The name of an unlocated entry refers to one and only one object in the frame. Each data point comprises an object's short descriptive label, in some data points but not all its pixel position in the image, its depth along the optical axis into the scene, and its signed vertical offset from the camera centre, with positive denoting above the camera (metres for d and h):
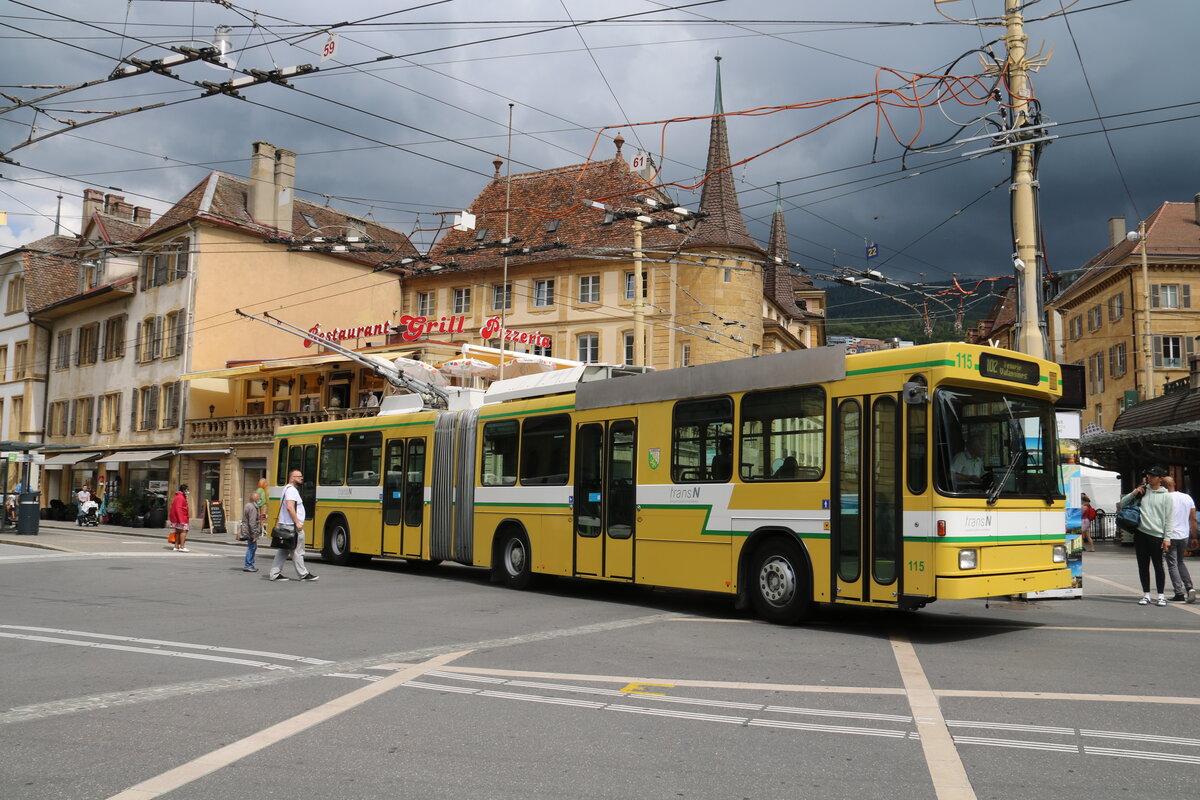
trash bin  30.94 -0.61
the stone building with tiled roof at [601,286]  47.91 +10.27
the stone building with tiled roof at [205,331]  44.78 +7.59
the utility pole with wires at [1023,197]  16.95 +5.12
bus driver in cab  10.34 +0.43
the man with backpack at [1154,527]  14.04 -0.18
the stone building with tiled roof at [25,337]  57.44 +8.61
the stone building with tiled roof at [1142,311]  54.97 +10.72
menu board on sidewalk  39.00 -0.69
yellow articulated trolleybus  10.40 +0.32
